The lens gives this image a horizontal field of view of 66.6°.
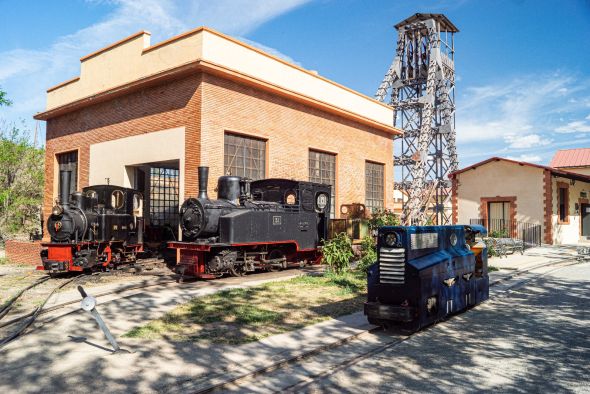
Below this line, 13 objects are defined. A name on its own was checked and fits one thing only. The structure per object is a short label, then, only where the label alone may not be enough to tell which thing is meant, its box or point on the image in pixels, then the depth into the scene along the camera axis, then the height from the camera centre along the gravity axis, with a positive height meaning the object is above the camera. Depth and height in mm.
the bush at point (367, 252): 12705 -956
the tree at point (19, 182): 21781 +1805
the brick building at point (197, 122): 14328 +3616
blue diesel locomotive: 6258 -841
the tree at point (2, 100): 17594 +4608
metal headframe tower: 41125 +12737
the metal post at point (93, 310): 5238 -1098
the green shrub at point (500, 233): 21322 -609
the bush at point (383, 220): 15401 +10
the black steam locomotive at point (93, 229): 12641 -335
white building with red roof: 23062 +1151
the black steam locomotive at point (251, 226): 11641 -180
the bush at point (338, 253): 11844 -879
